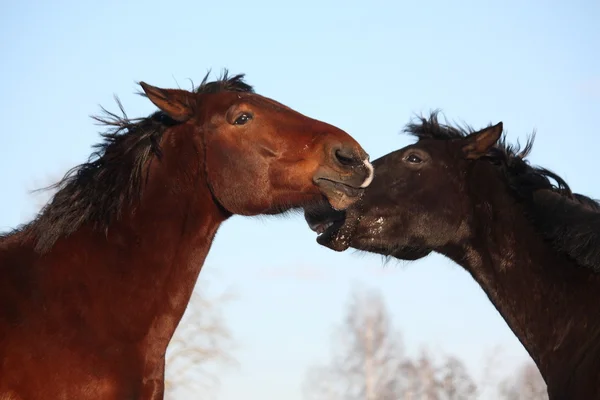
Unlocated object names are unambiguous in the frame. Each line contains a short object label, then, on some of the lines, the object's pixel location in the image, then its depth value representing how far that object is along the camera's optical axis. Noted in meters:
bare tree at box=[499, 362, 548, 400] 33.47
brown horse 5.54
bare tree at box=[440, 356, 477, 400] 31.42
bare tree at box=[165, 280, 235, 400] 21.80
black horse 7.96
